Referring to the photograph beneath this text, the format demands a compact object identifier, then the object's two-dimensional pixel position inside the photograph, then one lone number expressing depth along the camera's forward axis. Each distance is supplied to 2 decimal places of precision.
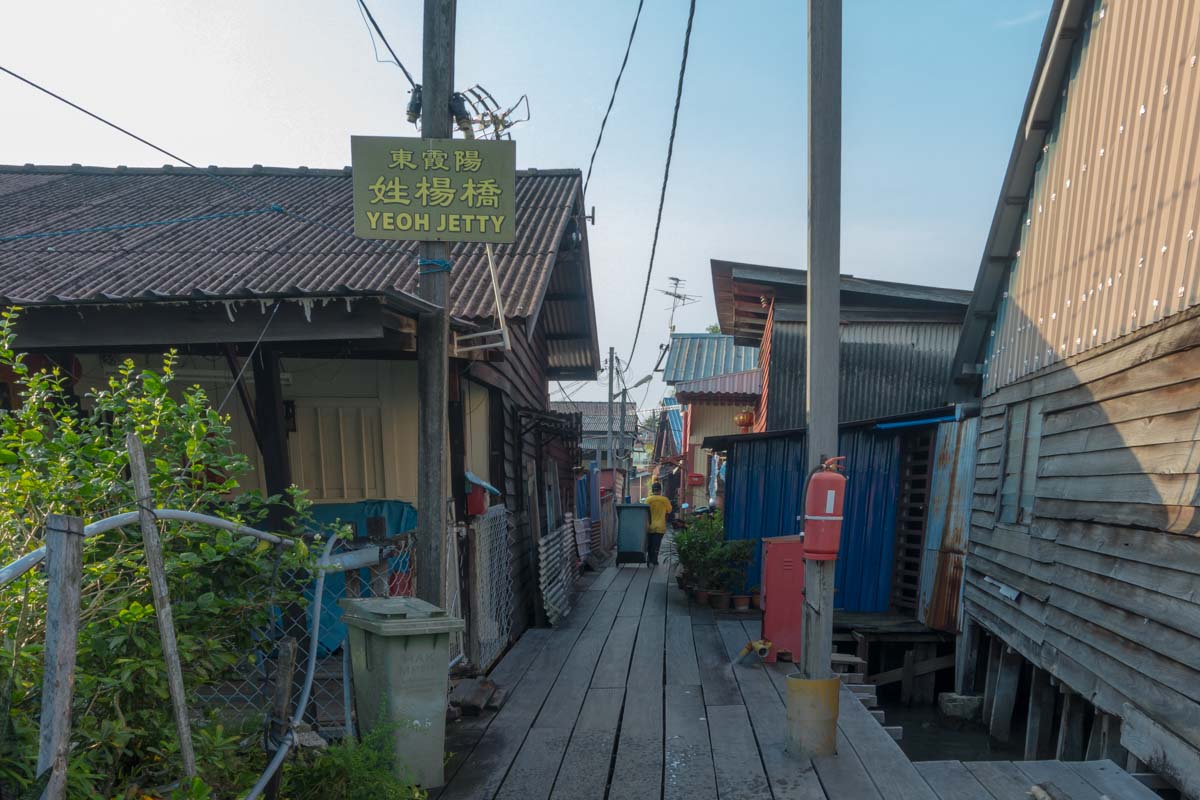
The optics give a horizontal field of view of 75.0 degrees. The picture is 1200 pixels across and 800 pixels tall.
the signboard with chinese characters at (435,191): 4.98
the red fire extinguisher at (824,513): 4.68
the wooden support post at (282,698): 3.37
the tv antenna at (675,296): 42.91
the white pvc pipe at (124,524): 1.85
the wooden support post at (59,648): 2.03
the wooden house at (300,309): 5.62
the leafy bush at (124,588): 2.49
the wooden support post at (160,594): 2.62
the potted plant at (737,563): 10.62
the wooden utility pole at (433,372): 5.07
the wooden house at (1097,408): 4.82
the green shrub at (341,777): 3.59
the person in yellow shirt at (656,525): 17.19
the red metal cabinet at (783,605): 7.18
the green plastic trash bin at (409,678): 4.06
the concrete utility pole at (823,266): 4.73
